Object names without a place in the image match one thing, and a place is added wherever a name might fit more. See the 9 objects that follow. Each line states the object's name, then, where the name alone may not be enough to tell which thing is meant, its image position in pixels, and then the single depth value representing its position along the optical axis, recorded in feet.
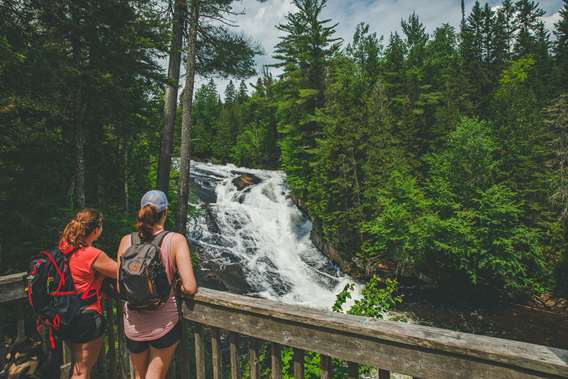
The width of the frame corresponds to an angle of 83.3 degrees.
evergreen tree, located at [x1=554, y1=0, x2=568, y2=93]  84.54
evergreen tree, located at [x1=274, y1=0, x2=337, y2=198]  74.95
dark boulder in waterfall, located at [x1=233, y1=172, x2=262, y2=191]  90.53
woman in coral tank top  8.35
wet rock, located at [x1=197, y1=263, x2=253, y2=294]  44.62
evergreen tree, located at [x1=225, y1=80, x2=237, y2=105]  248.52
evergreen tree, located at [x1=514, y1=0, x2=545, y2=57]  135.85
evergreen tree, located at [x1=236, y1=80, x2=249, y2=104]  235.20
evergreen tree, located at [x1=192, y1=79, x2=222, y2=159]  167.43
